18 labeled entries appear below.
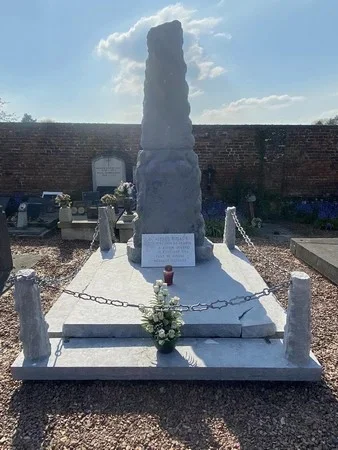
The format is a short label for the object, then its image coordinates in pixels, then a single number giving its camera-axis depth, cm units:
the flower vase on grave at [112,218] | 708
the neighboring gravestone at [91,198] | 880
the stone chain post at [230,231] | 584
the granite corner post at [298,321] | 266
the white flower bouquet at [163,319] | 281
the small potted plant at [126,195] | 791
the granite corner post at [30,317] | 276
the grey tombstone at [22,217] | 845
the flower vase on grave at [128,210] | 760
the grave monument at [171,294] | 279
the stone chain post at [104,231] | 566
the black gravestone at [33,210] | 869
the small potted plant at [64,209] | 783
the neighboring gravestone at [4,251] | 567
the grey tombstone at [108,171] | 1038
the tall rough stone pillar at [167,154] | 457
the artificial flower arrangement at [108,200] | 806
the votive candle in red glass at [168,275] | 400
